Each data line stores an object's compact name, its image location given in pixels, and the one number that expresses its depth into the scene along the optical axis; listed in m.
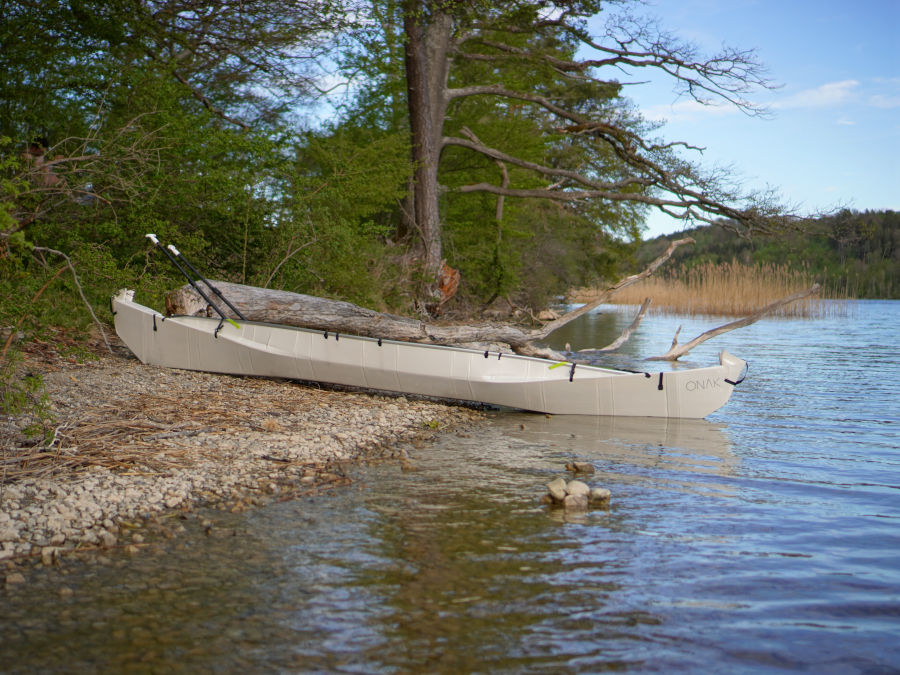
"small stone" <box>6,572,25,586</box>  3.41
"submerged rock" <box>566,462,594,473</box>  5.63
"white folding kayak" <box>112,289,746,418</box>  7.60
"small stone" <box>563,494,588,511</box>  4.75
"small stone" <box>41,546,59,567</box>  3.64
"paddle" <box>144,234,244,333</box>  8.15
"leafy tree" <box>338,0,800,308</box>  15.48
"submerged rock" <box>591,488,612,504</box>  4.84
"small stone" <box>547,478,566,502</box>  4.78
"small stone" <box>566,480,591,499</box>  4.80
